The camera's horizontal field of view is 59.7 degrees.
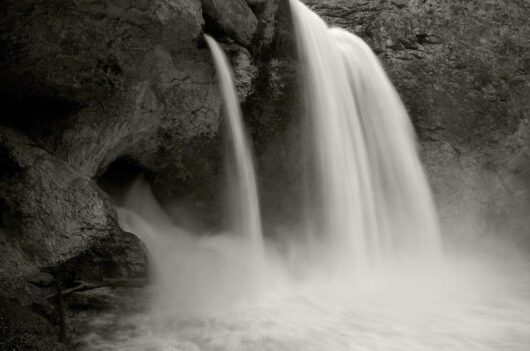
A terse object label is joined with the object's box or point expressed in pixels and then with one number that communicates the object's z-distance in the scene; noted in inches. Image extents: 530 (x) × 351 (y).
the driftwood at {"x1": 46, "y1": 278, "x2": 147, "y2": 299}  197.6
